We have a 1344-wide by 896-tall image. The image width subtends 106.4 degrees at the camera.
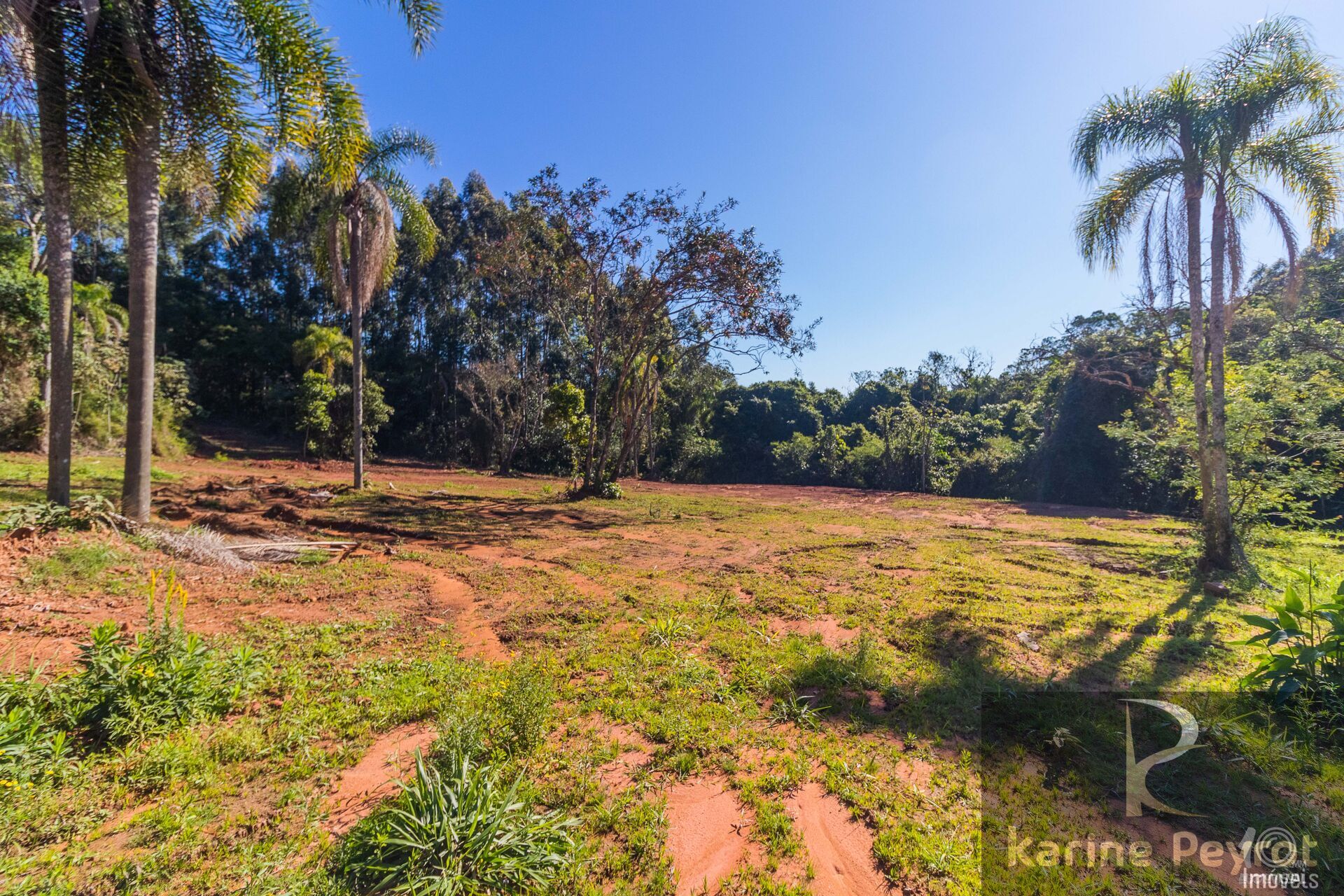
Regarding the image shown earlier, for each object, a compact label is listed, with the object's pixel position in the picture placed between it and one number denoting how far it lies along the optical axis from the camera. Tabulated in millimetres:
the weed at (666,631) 4652
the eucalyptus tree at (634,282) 13227
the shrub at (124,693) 2646
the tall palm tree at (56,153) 5215
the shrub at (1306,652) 3371
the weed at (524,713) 2924
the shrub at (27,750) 2322
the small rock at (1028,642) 4762
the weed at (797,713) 3402
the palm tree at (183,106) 5773
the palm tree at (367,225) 12750
